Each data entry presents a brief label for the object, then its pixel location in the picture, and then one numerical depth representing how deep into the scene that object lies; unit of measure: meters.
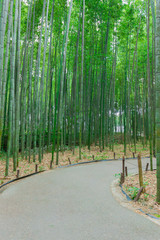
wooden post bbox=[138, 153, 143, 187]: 3.14
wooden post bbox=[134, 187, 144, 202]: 2.87
